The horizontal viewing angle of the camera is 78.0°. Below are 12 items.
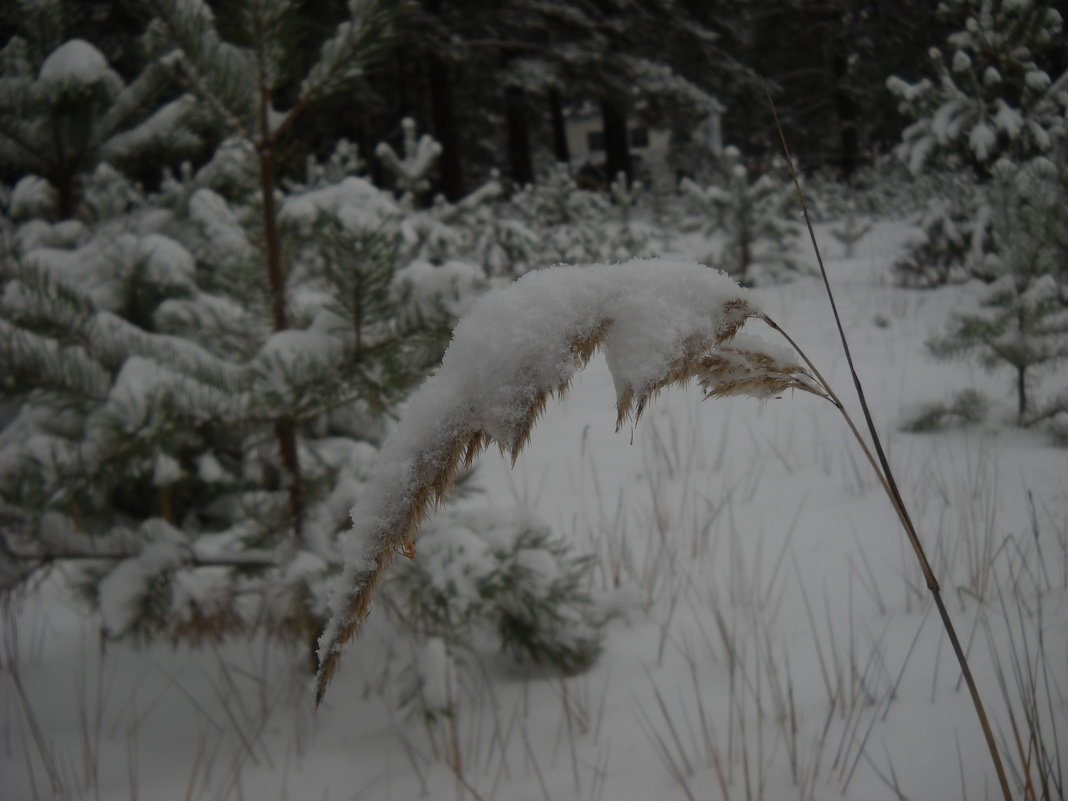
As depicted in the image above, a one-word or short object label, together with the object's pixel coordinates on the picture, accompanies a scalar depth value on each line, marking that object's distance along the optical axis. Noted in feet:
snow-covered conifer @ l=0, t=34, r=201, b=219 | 5.83
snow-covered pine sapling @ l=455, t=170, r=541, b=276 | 22.36
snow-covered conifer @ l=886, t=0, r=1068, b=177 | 15.62
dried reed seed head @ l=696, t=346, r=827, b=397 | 1.91
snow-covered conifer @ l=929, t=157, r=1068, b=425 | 7.97
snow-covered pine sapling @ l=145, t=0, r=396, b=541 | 4.74
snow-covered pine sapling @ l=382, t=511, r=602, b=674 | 4.61
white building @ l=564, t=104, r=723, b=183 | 50.72
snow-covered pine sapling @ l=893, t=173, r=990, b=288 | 18.72
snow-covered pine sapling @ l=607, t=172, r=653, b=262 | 24.68
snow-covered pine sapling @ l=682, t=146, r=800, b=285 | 21.57
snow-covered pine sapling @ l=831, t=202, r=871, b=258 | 24.94
